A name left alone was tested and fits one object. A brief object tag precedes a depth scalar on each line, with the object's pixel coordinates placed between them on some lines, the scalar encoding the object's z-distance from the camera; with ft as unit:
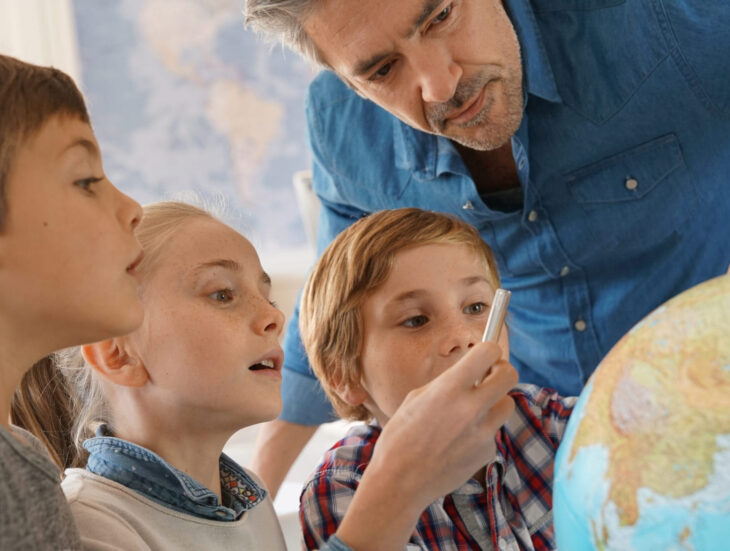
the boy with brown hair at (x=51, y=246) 2.52
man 4.46
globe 2.18
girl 2.96
